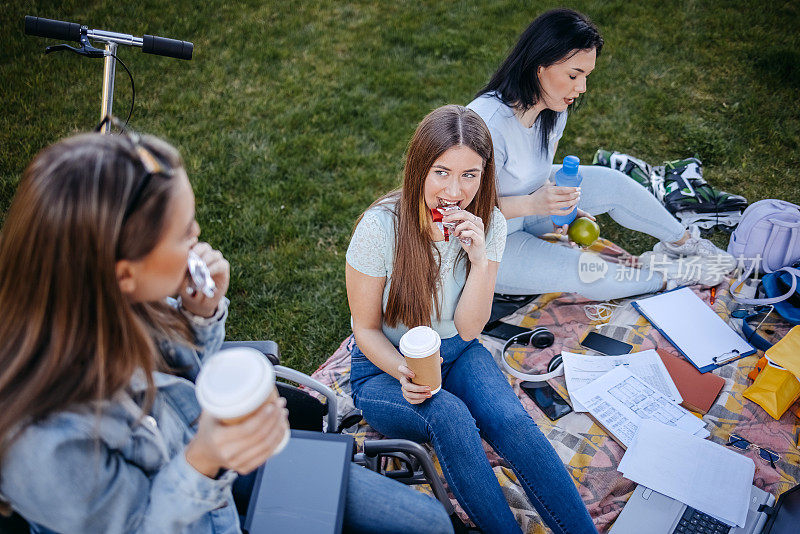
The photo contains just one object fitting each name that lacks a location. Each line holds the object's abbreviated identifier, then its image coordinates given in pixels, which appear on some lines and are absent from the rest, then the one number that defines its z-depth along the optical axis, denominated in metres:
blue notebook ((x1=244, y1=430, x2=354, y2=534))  1.58
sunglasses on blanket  2.38
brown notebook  2.61
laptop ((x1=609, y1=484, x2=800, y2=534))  2.05
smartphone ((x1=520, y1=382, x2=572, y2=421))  2.61
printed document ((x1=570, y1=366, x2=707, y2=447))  2.48
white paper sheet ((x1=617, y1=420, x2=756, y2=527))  2.15
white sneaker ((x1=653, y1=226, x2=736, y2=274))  3.24
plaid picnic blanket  2.29
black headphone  2.74
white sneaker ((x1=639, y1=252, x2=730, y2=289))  3.20
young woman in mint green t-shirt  2.00
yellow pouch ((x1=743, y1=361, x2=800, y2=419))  2.52
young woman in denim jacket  1.08
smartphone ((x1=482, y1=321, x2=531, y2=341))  2.99
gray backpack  3.05
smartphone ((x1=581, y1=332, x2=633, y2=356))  2.90
